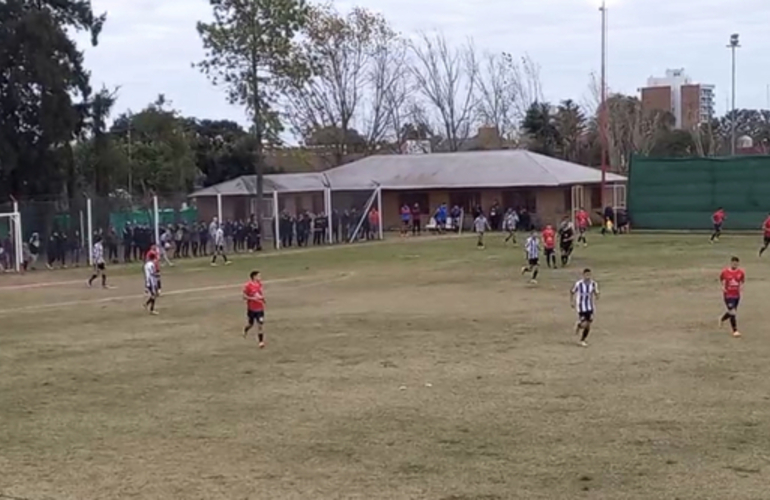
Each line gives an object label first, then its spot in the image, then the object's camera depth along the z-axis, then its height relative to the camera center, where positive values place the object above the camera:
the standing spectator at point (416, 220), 61.56 -1.23
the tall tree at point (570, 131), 89.75 +5.05
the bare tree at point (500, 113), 93.81 +6.78
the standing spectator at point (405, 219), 60.39 -1.11
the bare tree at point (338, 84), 75.81 +8.04
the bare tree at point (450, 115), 91.06 +6.53
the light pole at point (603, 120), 57.97 +3.99
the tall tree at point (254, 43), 56.19 +7.84
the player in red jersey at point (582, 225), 48.78 -1.38
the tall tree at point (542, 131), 86.57 +4.88
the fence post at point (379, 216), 57.28 -0.87
